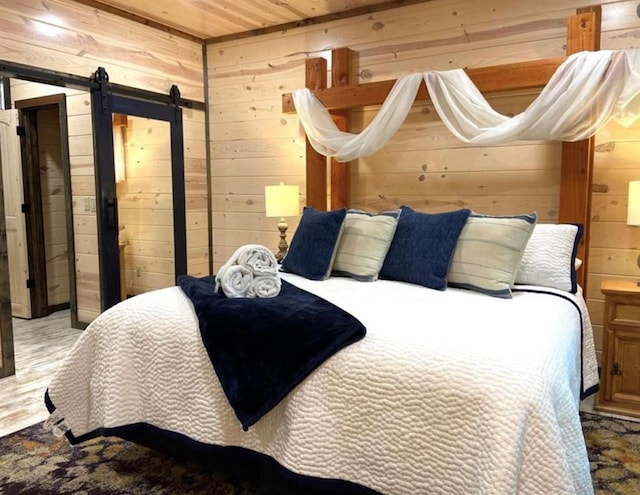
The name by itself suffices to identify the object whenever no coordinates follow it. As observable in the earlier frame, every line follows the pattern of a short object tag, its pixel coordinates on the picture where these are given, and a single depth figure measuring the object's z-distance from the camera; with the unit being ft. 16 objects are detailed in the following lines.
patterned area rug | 6.63
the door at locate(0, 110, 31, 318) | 15.34
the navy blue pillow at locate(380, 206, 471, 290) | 8.46
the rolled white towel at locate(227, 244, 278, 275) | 7.47
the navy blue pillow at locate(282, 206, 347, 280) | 9.45
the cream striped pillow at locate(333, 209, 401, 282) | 9.23
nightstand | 8.50
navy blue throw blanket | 5.55
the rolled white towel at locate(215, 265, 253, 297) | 7.16
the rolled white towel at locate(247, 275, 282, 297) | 7.28
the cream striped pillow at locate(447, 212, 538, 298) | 7.99
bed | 4.55
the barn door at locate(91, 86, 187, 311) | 12.40
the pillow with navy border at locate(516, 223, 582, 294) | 8.39
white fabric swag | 8.55
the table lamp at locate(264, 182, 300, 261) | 12.26
